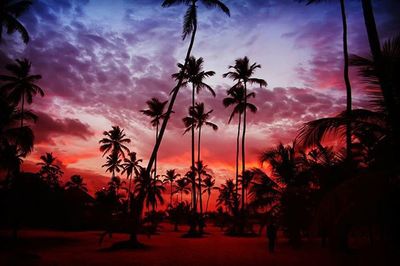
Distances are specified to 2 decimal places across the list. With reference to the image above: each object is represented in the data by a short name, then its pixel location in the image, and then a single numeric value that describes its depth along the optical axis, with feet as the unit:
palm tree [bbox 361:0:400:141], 16.30
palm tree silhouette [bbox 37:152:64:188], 176.70
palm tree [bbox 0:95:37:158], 52.61
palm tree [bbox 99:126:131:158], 141.38
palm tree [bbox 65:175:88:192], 211.08
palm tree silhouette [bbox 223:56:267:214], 99.38
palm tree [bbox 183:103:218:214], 103.96
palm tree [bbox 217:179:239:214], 180.04
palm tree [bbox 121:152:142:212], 160.20
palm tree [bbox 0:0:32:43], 52.62
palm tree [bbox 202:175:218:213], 196.12
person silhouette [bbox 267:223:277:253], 49.06
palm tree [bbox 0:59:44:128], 82.58
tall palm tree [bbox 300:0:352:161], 40.53
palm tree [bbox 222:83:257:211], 101.54
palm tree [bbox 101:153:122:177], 162.91
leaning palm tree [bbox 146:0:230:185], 56.34
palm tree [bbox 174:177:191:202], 188.43
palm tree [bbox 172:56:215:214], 87.40
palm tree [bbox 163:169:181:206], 189.60
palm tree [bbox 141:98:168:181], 100.27
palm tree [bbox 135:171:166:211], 108.05
